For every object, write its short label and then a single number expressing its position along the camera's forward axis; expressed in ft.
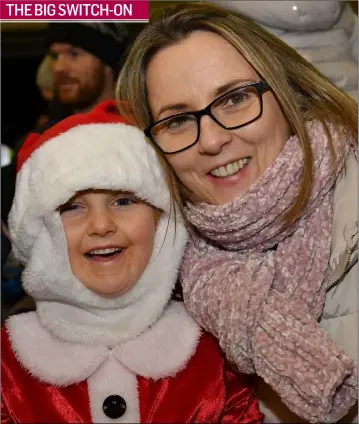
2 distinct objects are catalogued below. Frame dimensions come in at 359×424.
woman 3.20
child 3.27
